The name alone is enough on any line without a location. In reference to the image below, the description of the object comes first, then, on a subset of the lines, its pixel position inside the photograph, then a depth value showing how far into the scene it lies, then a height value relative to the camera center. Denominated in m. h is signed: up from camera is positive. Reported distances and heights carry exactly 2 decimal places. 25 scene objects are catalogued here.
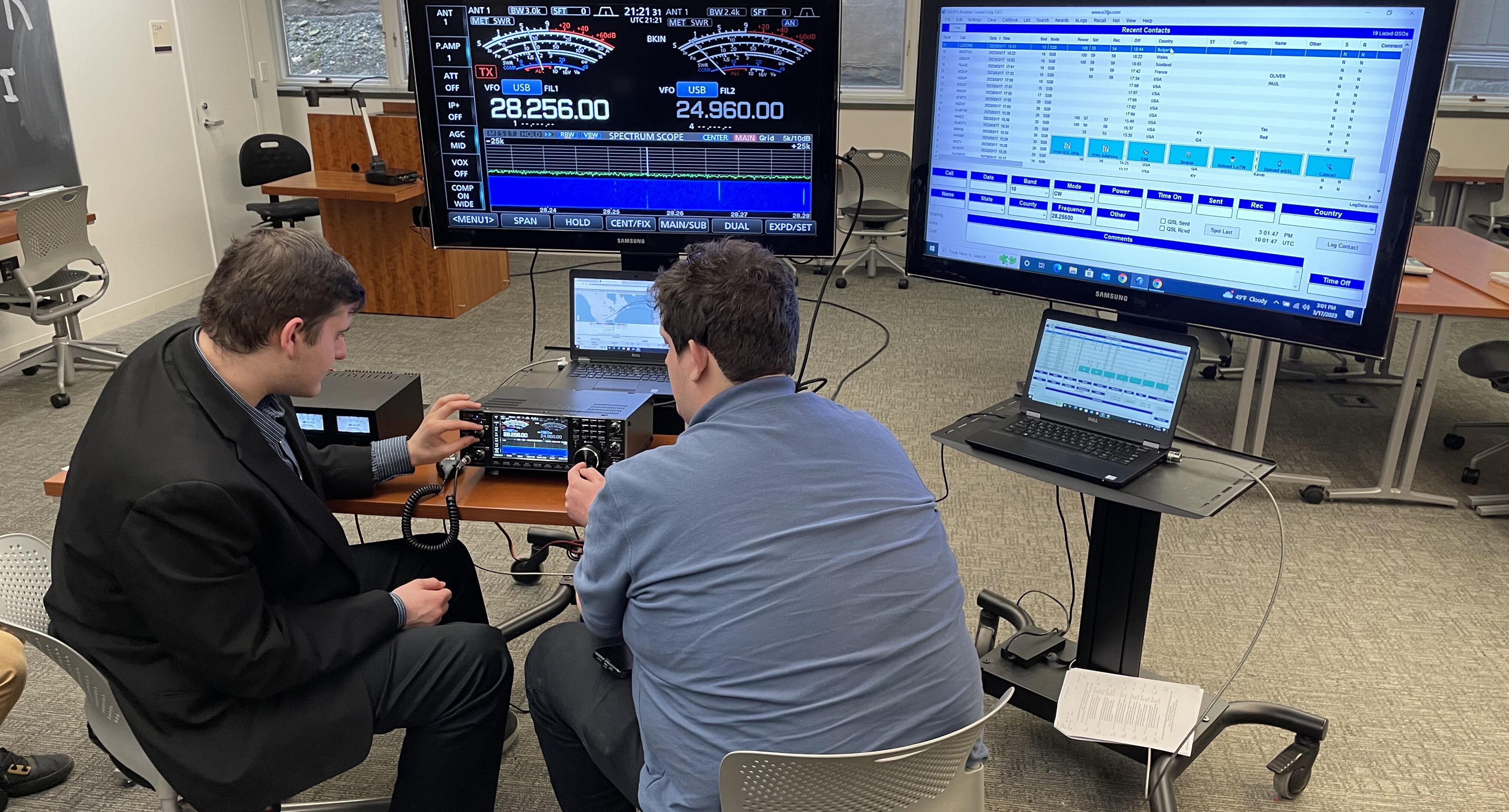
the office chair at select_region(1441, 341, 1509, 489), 3.53 -0.97
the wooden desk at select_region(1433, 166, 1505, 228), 5.77 -0.63
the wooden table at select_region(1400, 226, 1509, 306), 3.53 -0.67
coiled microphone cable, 1.86 -0.77
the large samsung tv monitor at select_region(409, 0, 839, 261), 2.21 -0.14
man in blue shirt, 1.27 -0.60
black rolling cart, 1.87 -1.09
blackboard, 4.54 -0.24
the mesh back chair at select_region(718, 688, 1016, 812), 1.22 -0.82
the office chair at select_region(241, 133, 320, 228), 5.76 -0.61
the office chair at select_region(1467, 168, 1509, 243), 5.68 -0.80
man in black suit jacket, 1.42 -0.72
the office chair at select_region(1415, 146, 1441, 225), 5.47 -0.68
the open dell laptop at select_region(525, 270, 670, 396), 2.34 -0.59
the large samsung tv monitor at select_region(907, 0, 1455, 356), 1.63 -0.15
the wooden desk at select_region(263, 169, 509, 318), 5.34 -0.99
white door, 5.95 -0.26
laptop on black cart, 1.87 -0.60
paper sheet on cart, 2.01 -1.21
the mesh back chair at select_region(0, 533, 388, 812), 1.44 -0.80
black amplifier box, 2.01 -0.66
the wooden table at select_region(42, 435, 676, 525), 1.84 -0.76
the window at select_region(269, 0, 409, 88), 6.80 +0.09
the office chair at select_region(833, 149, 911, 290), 6.16 -0.78
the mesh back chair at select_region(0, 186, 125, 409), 4.11 -0.90
